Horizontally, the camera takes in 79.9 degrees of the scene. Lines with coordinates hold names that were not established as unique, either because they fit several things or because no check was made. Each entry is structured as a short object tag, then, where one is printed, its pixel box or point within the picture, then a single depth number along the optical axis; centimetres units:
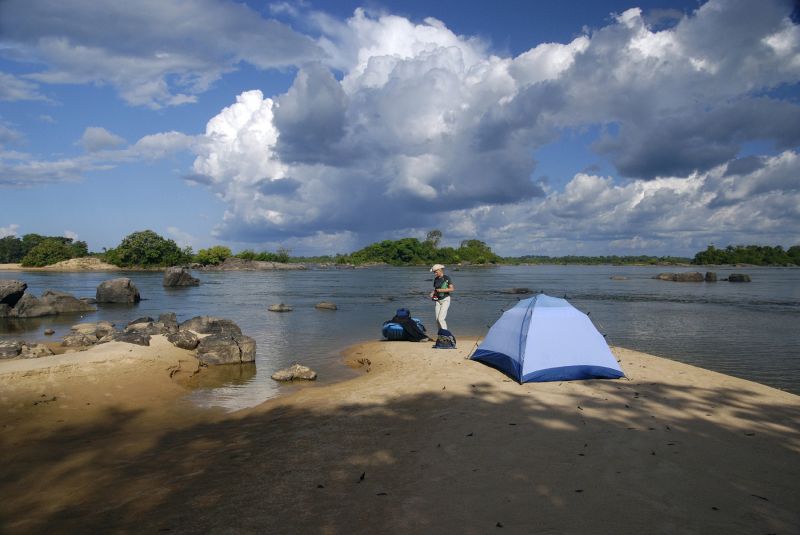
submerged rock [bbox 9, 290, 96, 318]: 2988
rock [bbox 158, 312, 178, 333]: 2132
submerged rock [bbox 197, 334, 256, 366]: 1591
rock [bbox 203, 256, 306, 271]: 13200
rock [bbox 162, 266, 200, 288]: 6212
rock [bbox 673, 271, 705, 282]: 7825
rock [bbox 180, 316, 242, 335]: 2061
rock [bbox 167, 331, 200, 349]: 1689
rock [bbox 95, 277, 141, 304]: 3872
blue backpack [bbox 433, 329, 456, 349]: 1672
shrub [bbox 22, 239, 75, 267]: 12131
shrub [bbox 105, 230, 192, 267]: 11450
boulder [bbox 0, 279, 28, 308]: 2936
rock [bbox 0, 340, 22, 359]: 1443
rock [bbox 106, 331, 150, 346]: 1588
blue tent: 1212
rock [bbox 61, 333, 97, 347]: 1811
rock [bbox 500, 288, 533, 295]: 5488
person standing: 1741
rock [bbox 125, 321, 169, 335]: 1867
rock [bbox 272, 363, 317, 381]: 1410
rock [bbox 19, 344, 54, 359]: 1472
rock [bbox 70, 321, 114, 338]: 2037
